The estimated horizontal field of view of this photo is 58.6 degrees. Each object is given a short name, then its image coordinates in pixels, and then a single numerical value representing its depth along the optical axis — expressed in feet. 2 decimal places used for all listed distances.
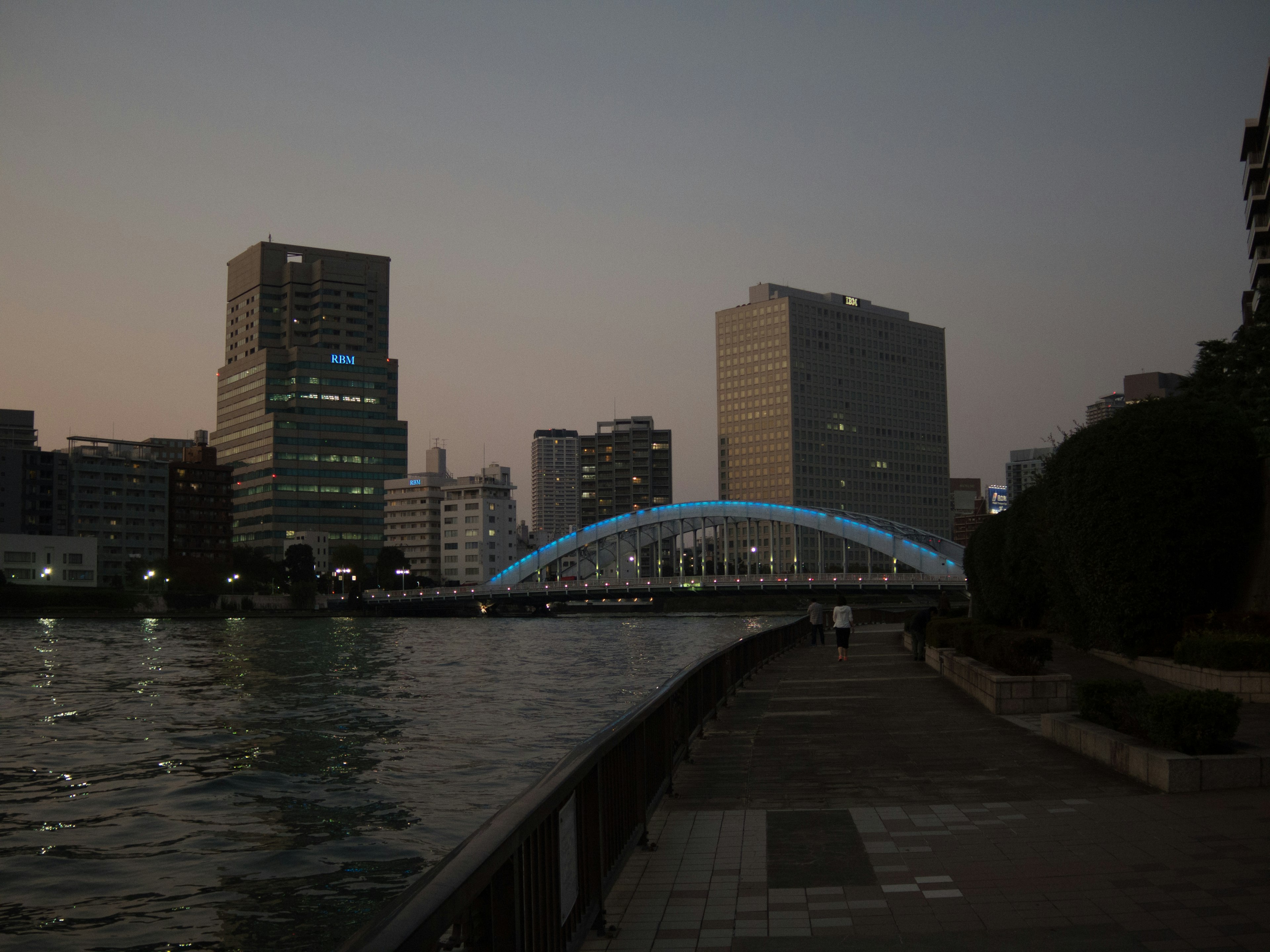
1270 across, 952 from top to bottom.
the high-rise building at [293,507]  648.38
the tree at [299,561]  493.36
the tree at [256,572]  483.10
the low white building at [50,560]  400.88
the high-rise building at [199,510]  548.31
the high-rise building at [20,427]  576.61
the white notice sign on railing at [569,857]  18.81
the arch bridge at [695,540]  437.99
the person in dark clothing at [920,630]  103.30
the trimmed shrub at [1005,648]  57.00
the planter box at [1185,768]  32.60
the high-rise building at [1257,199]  245.86
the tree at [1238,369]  135.95
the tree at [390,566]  599.16
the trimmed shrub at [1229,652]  56.39
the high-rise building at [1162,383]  505.25
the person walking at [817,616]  143.64
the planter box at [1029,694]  55.16
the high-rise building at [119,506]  508.94
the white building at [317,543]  638.12
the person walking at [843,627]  101.24
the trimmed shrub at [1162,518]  75.46
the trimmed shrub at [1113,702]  38.63
